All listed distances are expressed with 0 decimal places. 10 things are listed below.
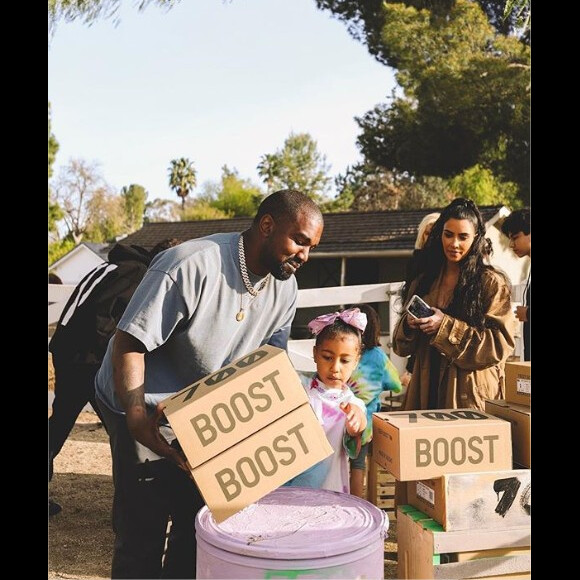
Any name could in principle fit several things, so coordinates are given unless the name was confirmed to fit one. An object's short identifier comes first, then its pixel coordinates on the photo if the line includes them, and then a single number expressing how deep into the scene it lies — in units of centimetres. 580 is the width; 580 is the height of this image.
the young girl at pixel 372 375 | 279
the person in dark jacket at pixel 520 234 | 297
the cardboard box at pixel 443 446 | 205
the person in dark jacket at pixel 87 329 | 262
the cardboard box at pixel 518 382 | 232
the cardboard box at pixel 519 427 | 225
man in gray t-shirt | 181
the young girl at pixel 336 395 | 232
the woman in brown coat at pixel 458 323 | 245
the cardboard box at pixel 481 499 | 207
